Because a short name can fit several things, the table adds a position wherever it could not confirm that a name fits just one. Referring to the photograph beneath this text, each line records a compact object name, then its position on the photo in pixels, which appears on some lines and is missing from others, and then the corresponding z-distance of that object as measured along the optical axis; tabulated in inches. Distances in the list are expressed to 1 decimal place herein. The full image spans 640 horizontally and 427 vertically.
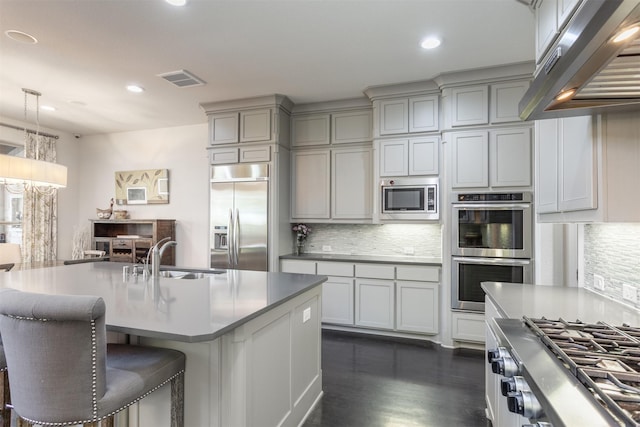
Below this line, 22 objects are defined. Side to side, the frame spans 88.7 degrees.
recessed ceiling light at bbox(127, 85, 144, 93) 152.7
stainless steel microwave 147.8
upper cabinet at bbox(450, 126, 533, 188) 132.4
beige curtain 205.6
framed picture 222.1
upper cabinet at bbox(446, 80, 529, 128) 132.9
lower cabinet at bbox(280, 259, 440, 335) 145.6
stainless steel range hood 31.8
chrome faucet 101.7
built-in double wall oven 131.5
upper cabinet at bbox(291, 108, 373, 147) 166.9
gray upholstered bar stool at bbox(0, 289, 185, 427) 49.5
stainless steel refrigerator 166.1
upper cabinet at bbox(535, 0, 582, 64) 62.8
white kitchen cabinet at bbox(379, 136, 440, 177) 148.3
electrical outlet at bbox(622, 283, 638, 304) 64.2
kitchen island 60.0
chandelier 124.6
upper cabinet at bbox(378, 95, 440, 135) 148.3
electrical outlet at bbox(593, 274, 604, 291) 76.9
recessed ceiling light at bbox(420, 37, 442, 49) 111.8
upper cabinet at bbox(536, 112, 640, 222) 50.7
